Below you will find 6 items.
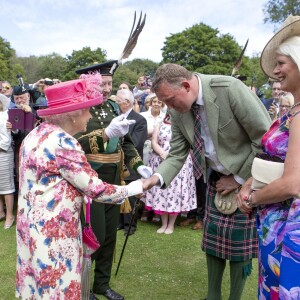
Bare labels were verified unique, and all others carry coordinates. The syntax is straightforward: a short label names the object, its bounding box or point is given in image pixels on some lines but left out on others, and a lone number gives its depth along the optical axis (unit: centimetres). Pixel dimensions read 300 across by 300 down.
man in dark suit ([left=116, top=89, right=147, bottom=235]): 568
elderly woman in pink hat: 217
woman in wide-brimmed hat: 173
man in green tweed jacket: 266
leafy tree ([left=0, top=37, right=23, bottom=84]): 4284
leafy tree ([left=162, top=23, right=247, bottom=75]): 4438
